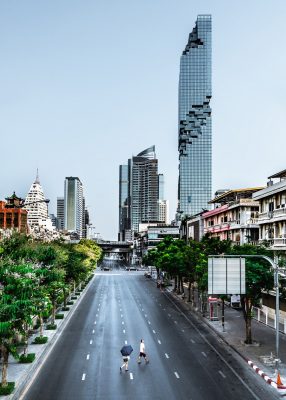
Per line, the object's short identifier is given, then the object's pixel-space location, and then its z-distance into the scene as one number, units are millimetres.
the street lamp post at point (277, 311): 32131
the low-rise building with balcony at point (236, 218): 79312
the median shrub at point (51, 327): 51288
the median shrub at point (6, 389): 27280
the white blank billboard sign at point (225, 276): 34562
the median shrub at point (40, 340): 43188
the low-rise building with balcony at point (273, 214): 57000
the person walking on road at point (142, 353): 36594
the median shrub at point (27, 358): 35188
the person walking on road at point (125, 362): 33906
